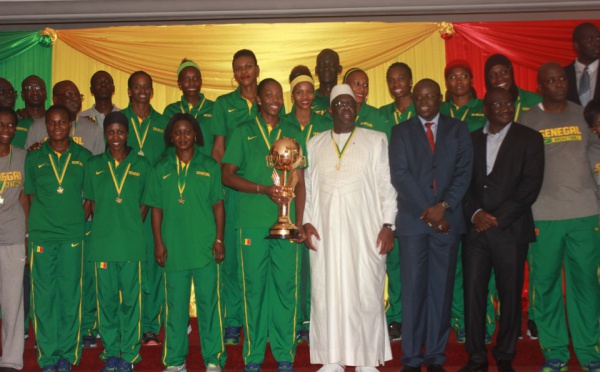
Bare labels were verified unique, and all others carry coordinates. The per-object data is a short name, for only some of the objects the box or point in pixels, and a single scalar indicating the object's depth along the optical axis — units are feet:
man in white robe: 17.07
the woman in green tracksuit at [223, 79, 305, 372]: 17.71
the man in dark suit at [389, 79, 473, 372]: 17.08
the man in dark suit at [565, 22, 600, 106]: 21.21
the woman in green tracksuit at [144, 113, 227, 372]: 17.80
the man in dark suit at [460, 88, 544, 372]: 17.26
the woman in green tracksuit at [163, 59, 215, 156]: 21.56
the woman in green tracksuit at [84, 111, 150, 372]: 18.24
